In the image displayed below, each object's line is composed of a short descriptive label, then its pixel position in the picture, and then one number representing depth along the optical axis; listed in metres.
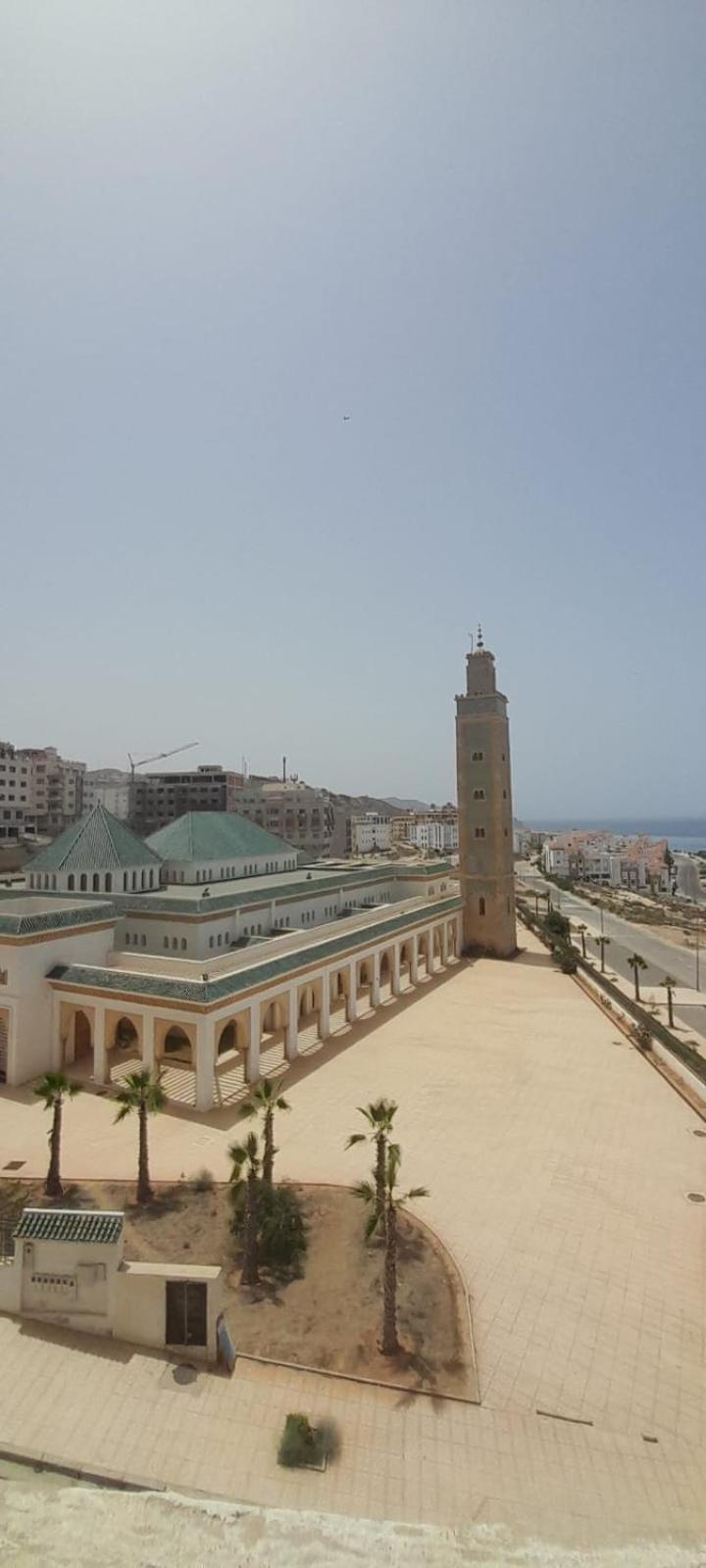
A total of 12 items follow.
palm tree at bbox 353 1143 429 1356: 13.98
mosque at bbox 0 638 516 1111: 27.75
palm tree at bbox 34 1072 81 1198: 18.44
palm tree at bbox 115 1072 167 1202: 18.77
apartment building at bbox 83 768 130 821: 143.00
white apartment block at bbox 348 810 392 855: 166.62
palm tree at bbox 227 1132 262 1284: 16.14
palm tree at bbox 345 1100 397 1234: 15.26
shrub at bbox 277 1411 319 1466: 11.79
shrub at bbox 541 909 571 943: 64.06
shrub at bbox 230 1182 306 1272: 16.92
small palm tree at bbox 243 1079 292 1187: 17.61
